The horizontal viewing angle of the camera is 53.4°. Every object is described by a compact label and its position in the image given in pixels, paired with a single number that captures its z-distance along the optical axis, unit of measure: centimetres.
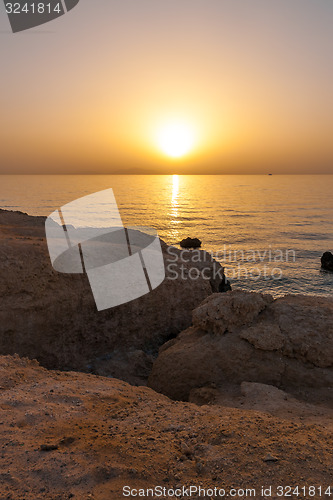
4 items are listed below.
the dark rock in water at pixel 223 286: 1455
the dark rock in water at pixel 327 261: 2147
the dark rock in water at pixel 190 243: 2882
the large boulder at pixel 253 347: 586
